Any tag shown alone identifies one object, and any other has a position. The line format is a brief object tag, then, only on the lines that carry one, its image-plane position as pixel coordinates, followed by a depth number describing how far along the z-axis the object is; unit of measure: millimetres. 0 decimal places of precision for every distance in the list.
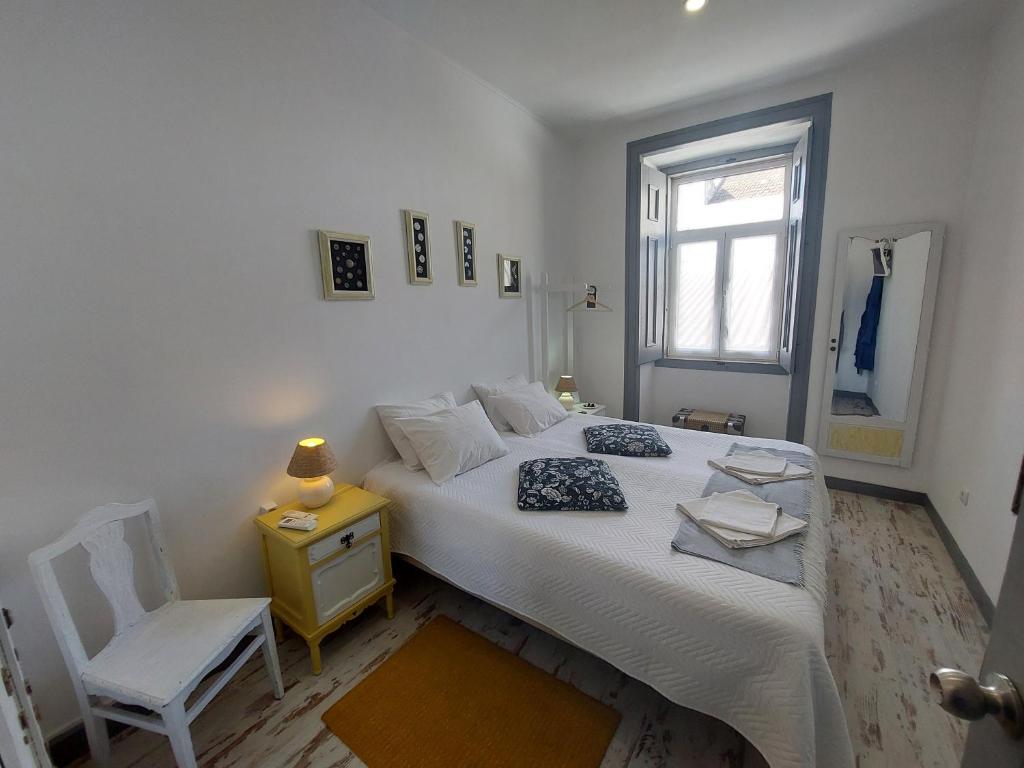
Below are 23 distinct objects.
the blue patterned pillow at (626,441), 2304
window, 3457
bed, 1107
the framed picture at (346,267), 1950
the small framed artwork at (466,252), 2639
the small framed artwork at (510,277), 3029
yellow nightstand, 1608
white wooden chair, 1155
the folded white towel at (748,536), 1441
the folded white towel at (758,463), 1971
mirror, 2645
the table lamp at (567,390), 3436
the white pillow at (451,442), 2061
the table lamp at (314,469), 1713
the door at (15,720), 781
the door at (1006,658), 494
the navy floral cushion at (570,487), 1729
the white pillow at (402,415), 2168
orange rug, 1354
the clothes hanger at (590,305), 3477
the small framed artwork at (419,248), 2318
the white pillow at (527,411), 2746
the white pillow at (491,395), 2828
